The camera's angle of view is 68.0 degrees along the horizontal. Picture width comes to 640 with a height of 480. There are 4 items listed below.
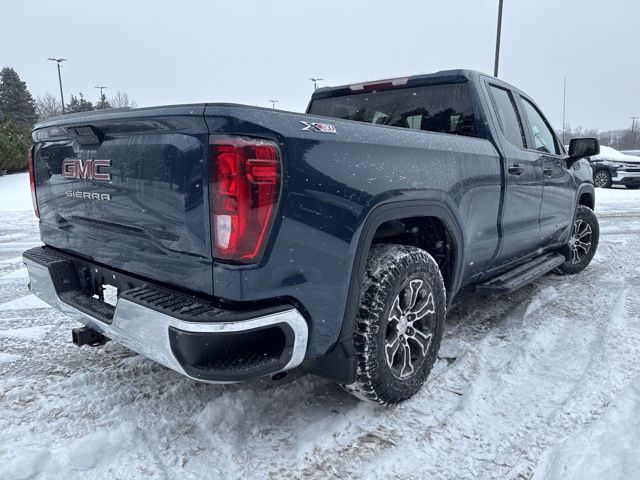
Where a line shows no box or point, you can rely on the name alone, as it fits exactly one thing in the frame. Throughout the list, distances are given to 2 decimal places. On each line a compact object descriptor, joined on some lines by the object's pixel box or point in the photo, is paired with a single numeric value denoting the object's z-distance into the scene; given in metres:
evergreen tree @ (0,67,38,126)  53.78
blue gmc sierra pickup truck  1.75
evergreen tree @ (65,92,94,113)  53.92
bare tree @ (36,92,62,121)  67.69
